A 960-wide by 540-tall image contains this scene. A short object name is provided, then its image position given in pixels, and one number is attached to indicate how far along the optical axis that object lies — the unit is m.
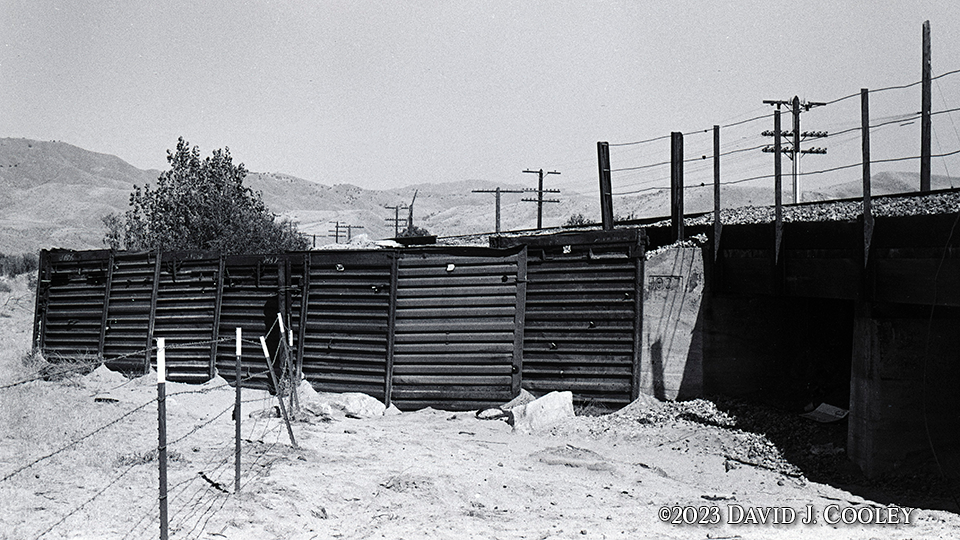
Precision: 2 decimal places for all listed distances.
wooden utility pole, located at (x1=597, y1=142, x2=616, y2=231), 16.11
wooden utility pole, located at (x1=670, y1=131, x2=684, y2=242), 15.28
